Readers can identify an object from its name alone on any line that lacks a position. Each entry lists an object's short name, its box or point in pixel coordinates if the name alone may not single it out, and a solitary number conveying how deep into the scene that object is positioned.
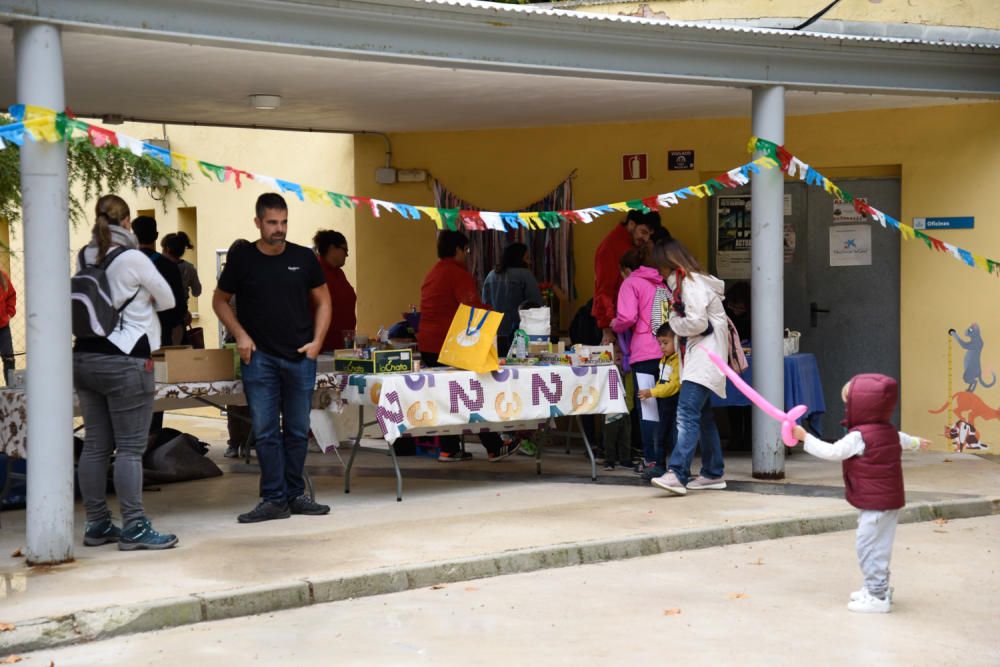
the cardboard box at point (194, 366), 9.03
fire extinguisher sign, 13.48
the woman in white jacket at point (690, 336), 9.81
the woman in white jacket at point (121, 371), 7.95
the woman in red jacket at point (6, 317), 12.90
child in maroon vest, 6.75
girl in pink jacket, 10.67
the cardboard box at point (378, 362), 9.86
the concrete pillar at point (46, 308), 7.58
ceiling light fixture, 11.27
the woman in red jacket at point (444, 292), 11.91
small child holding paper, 10.31
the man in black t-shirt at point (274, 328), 8.93
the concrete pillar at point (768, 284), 10.61
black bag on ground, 10.98
